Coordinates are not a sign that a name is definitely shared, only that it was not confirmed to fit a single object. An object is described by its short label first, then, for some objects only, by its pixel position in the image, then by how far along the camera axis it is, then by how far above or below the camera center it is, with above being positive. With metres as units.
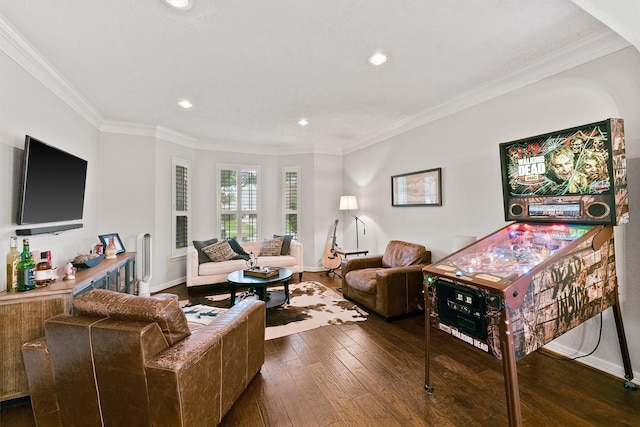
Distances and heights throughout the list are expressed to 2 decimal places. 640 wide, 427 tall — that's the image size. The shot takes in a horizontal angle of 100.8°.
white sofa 4.22 -0.71
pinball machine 1.50 -0.30
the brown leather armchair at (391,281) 3.14 -0.75
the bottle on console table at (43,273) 2.02 -0.35
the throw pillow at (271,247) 4.98 -0.45
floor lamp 5.25 +0.35
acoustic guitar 5.45 -0.73
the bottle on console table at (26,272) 1.93 -0.33
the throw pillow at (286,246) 5.04 -0.45
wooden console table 1.82 -0.65
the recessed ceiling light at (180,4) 1.73 +1.47
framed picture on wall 3.64 +0.48
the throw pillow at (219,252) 4.52 -0.48
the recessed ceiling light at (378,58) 2.38 +1.50
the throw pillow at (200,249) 4.49 -0.42
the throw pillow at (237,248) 4.93 -0.46
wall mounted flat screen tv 2.21 +0.42
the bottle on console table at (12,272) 1.93 -0.32
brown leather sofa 1.28 -0.72
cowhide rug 2.81 -1.15
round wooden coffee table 3.25 -0.73
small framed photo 3.49 -0.19
